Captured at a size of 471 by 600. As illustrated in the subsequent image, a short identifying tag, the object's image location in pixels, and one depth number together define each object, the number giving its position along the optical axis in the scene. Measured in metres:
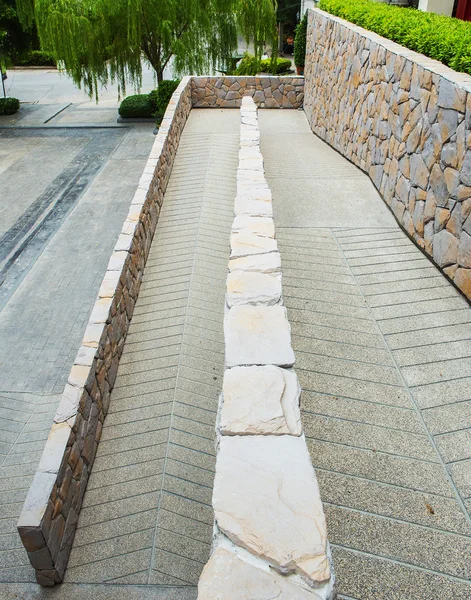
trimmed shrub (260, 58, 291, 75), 23.14
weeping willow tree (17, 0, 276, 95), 17.92
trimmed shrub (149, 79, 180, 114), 18.44
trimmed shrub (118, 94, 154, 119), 20.77
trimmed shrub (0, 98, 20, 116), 22.00
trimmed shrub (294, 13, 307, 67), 19.50
